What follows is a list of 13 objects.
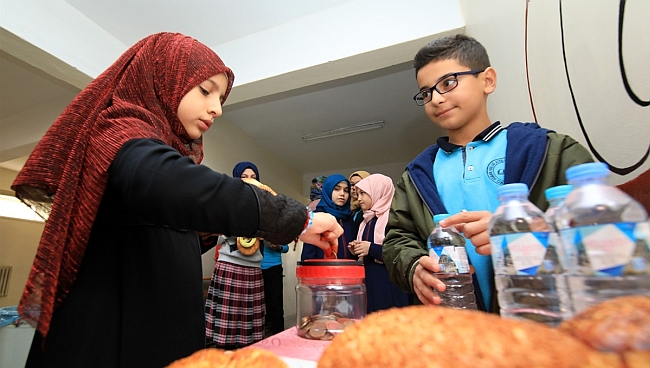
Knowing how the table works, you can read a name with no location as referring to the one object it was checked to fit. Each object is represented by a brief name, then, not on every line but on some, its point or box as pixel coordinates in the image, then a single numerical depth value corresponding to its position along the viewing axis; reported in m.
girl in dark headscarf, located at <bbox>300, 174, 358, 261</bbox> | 2.51
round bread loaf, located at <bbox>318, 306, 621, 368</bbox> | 0.17
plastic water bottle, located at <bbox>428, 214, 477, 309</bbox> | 0.50
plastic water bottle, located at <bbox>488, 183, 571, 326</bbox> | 0.33
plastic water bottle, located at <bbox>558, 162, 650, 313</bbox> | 0.26
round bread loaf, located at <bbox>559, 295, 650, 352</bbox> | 0.17
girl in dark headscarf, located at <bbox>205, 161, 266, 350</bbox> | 2.06
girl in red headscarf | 0.47
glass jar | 0.60
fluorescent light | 3.96
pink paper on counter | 0.43
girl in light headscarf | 1.70
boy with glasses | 0.61
